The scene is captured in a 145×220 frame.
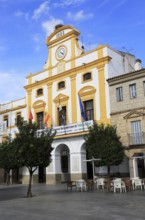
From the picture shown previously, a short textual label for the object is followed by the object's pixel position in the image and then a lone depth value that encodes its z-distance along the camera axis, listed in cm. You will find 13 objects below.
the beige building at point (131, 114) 1977
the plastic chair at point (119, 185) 1492
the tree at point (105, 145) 1794
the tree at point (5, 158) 2526
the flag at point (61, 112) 2440
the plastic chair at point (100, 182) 1732
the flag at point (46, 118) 2557
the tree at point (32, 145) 1487
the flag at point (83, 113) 2264
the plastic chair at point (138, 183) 1579
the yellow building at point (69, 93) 2302
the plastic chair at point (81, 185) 1708
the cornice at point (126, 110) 2005
